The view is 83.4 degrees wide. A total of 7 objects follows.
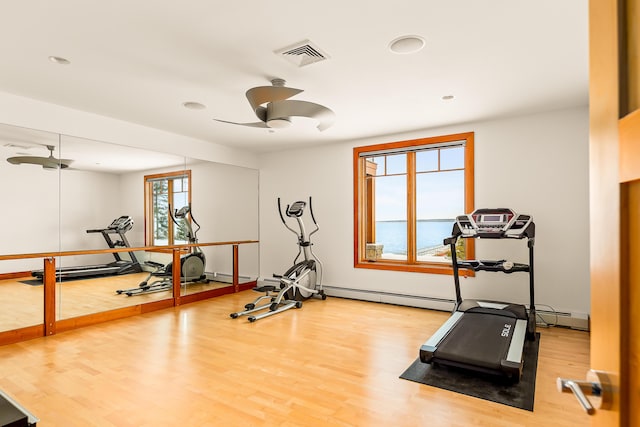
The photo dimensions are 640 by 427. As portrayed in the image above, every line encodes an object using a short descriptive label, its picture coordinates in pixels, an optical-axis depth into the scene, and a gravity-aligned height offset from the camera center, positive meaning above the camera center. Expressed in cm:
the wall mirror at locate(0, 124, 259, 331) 383 +8
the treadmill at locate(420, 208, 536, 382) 292 -111
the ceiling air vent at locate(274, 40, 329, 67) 274 +129
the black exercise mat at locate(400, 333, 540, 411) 259 -133
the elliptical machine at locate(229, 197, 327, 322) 500 -107
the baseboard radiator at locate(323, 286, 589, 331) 420 -125
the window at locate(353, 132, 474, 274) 510 +22
